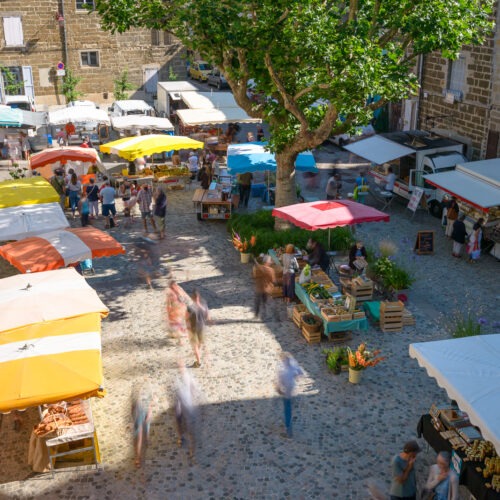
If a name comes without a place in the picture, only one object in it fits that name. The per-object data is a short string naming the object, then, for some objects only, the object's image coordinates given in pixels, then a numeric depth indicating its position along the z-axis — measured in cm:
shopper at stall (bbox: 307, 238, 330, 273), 1526
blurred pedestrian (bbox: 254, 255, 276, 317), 1366
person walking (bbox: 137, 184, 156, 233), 1864
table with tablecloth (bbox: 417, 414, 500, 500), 803
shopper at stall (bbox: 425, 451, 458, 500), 782
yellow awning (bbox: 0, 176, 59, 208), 1605
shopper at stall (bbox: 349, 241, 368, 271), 1505
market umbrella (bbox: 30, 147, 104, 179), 2061
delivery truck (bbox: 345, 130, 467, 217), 2102
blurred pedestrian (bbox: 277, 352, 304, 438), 975
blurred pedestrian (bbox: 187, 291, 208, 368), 1175
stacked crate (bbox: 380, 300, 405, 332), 1319
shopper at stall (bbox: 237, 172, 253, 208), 2136
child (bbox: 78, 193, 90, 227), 1886
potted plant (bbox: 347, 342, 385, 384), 1133
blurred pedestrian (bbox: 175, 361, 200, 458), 955
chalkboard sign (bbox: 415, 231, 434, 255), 1730
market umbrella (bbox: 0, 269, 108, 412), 855
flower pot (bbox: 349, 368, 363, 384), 1138
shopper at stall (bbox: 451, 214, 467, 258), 1703
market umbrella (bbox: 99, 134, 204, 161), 2148
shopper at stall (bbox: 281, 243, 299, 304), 1448
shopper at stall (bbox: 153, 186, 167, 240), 1808
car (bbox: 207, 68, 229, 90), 4175
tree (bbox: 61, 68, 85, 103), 3891
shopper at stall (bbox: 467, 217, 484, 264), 1678
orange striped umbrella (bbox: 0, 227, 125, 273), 1270
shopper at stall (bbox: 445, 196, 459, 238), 1836
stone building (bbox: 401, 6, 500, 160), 2127
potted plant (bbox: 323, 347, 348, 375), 1168
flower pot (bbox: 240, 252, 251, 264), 1675
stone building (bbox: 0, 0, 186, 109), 3734
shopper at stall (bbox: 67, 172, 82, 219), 2077
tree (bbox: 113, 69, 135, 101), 3979
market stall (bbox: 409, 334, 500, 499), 793
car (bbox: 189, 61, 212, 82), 4441
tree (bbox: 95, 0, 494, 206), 1412
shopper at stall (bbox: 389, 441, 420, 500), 784
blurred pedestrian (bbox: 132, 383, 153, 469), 938
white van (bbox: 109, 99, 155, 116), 3062
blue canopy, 1983
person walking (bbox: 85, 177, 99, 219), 2013
